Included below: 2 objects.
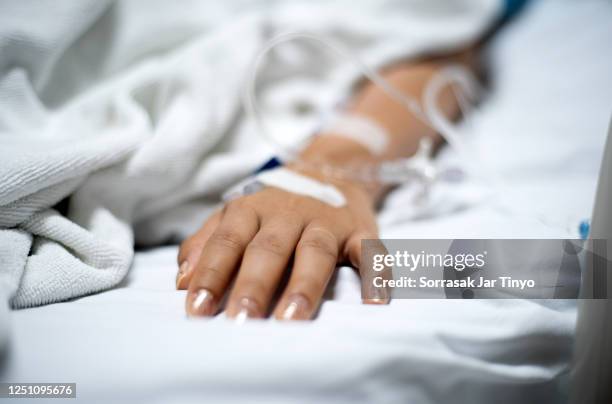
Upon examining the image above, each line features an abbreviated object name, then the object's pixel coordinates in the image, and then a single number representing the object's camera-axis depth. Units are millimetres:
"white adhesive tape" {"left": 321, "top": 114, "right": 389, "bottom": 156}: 783
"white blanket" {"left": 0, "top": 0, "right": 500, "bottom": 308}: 466
